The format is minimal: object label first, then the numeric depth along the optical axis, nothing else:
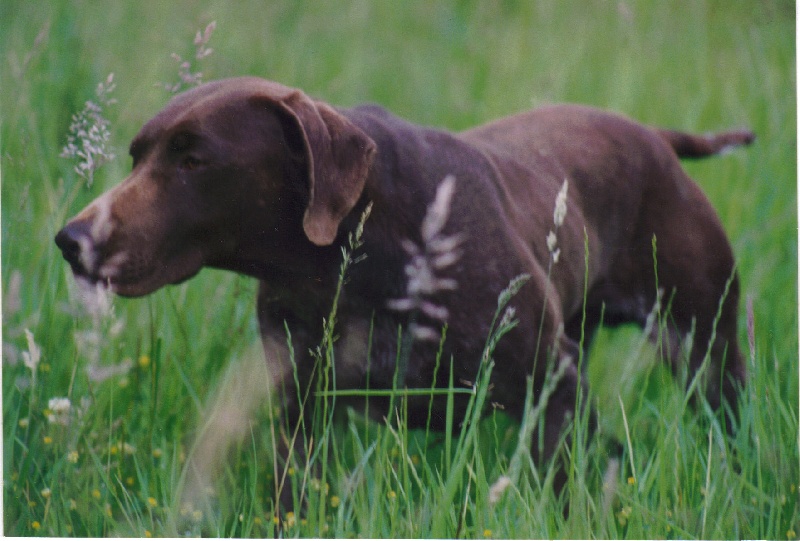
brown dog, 5.17
